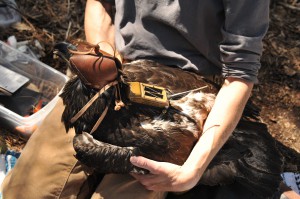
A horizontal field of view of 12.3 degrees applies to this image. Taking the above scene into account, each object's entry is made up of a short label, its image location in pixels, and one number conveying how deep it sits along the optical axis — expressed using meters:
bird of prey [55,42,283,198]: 2.58
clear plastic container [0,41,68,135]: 3.16
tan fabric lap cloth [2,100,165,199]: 2.69
